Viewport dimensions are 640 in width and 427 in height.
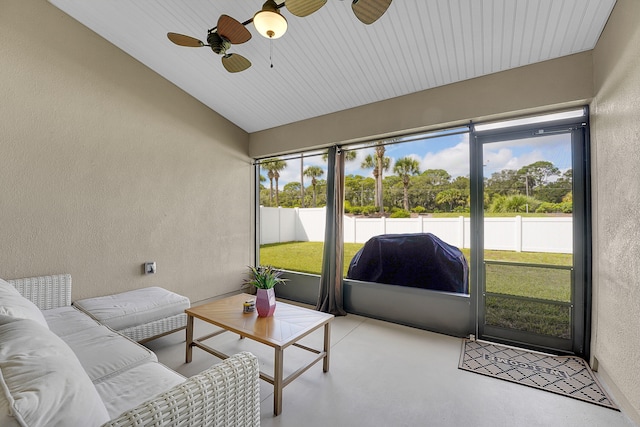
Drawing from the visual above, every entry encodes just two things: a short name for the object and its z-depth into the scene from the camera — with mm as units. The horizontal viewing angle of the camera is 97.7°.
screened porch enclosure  2781
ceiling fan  1754
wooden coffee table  2023
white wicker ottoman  2668
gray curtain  4012
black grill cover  3414
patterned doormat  2219
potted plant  2527
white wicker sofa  886
